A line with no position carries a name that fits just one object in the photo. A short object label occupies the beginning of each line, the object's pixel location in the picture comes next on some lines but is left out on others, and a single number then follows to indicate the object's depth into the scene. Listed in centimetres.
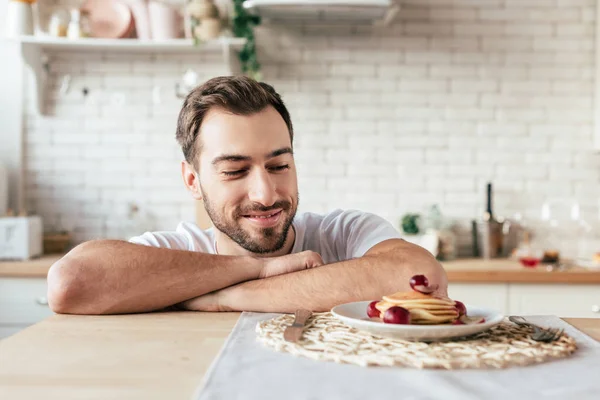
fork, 119
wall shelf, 364
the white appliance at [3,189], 374
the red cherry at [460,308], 126
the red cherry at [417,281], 123
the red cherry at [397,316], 118
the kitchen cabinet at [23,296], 333
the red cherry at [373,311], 130
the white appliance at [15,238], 345
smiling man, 160
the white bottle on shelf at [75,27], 372
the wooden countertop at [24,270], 330
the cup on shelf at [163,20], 367
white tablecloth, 92
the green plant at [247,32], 370
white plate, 114
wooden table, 96
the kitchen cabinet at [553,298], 324
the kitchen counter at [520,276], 323
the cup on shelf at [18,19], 369
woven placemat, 105
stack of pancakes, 120
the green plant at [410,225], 368
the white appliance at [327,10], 338
